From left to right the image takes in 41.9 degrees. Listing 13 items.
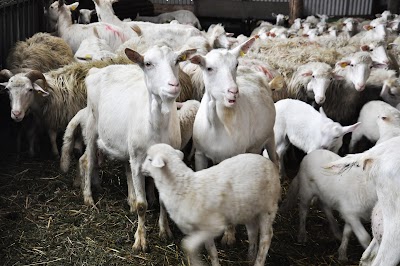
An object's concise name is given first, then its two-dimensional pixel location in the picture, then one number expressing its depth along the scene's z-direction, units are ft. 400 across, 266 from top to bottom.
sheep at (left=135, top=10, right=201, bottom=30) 47.63
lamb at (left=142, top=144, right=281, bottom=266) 12.24
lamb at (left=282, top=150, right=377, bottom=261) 14.74
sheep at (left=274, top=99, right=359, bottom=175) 18.81
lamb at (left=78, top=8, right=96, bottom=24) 39.14
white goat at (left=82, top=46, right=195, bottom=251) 13.98
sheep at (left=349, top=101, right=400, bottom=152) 21.17
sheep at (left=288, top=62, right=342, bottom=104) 21.98
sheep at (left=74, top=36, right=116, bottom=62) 25.12
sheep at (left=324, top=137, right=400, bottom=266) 11.23
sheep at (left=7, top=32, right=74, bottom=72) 24.50
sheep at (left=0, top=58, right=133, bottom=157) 20.59
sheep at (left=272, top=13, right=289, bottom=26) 48.37
